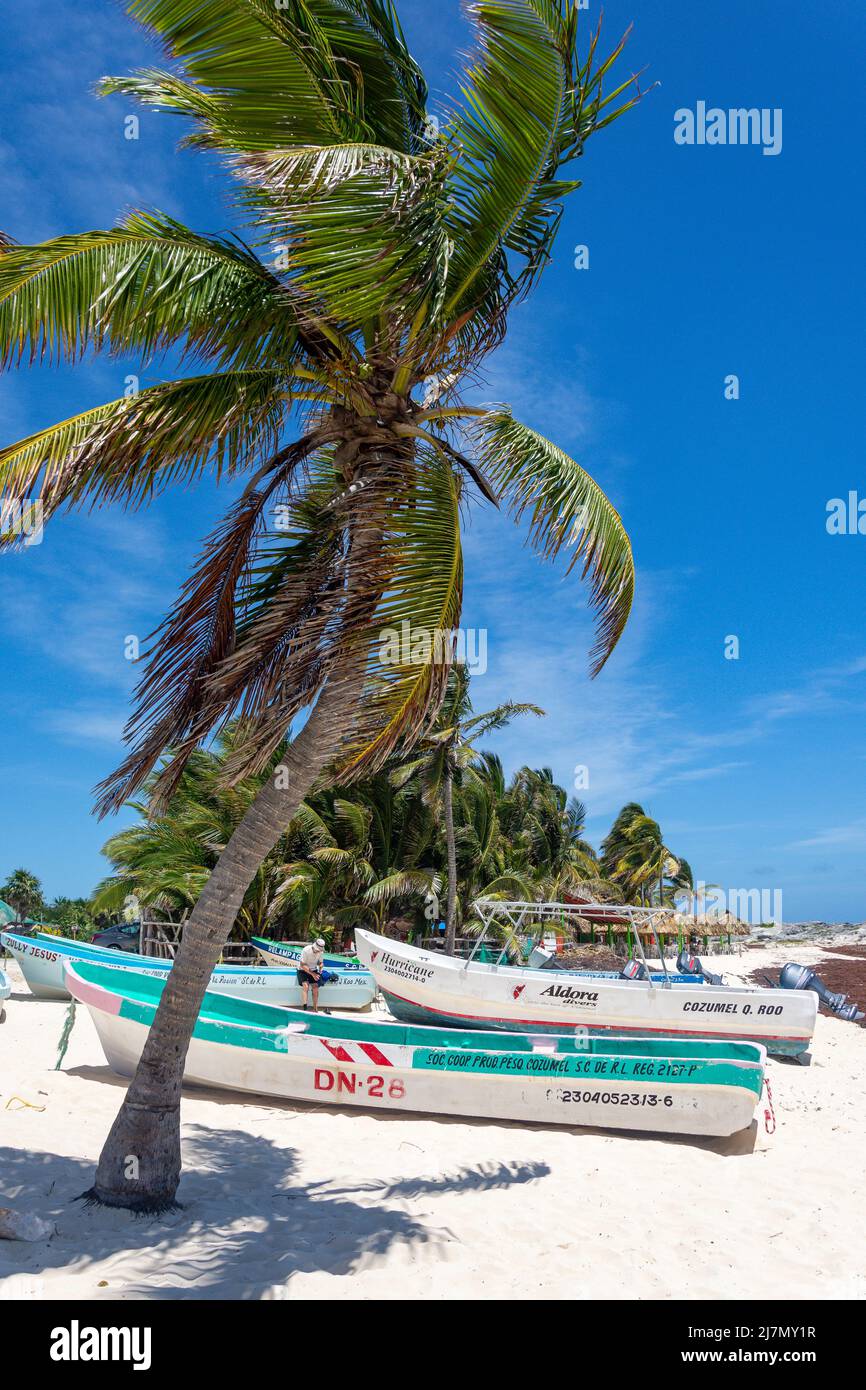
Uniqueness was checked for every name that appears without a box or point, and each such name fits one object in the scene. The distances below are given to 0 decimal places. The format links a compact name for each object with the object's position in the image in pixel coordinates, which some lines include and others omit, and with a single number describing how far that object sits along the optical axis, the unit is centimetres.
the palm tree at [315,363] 514
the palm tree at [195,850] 2531
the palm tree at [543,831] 3847
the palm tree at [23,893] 4519
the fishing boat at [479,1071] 928
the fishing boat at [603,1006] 1399
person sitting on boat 1597
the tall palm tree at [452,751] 2522
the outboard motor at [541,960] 1936
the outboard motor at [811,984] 1741
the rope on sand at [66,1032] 1036
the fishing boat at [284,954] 2200
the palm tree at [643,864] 4684
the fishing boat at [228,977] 1783
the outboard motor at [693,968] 1912
